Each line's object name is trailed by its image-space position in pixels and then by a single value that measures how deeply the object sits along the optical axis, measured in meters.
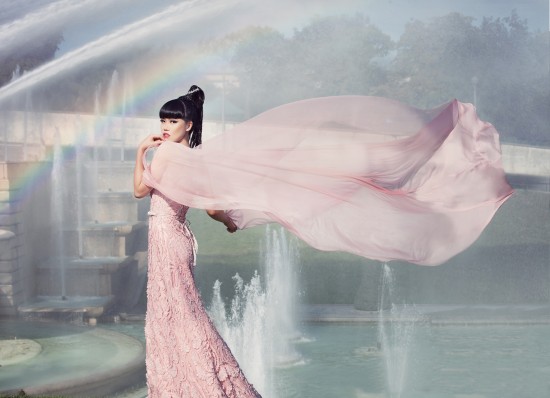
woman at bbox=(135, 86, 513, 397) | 4.81
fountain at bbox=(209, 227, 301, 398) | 11.59
